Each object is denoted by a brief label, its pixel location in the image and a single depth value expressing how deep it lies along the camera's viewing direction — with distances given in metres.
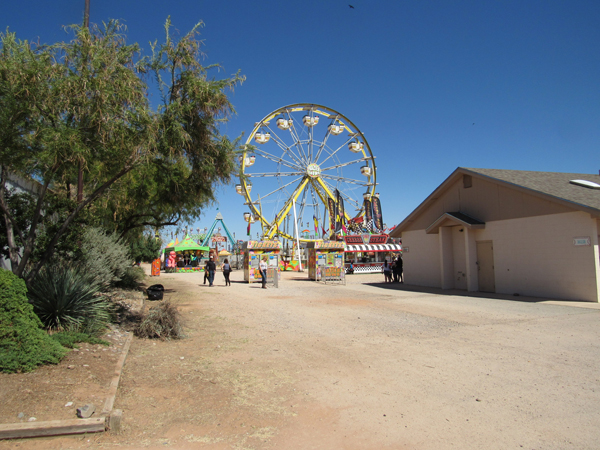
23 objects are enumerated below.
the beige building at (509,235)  12.75
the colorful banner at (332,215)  35.16
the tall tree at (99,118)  6.49
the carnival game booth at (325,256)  24.05
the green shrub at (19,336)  4.99
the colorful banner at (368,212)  36.69
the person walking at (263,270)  19.95
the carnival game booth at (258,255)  22.83
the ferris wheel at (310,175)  33.94
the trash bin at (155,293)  14.13
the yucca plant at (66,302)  7.02
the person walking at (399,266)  22.77
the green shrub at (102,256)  10.42
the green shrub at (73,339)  6.18
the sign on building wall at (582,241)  12.33
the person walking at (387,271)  22.42
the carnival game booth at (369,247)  33.84
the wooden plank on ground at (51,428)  3.59
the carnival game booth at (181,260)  43.50
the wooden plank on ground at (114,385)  4.10
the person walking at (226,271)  21.42
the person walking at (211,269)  21.45
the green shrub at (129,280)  16.58
